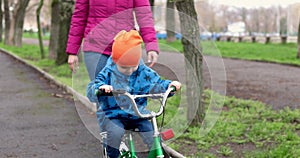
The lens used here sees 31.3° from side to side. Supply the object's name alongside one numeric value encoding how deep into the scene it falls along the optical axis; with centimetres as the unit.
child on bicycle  375
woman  479
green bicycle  343
